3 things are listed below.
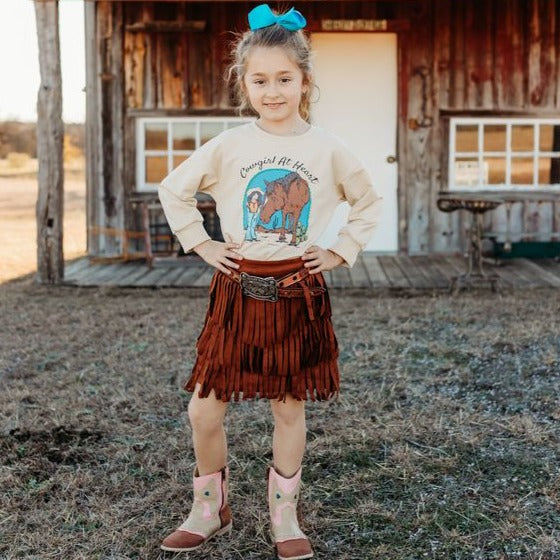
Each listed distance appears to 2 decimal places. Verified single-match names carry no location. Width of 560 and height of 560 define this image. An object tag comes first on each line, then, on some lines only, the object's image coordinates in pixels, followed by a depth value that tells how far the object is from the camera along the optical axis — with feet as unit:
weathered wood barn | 31.32
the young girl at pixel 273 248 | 8.61
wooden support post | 25.35
